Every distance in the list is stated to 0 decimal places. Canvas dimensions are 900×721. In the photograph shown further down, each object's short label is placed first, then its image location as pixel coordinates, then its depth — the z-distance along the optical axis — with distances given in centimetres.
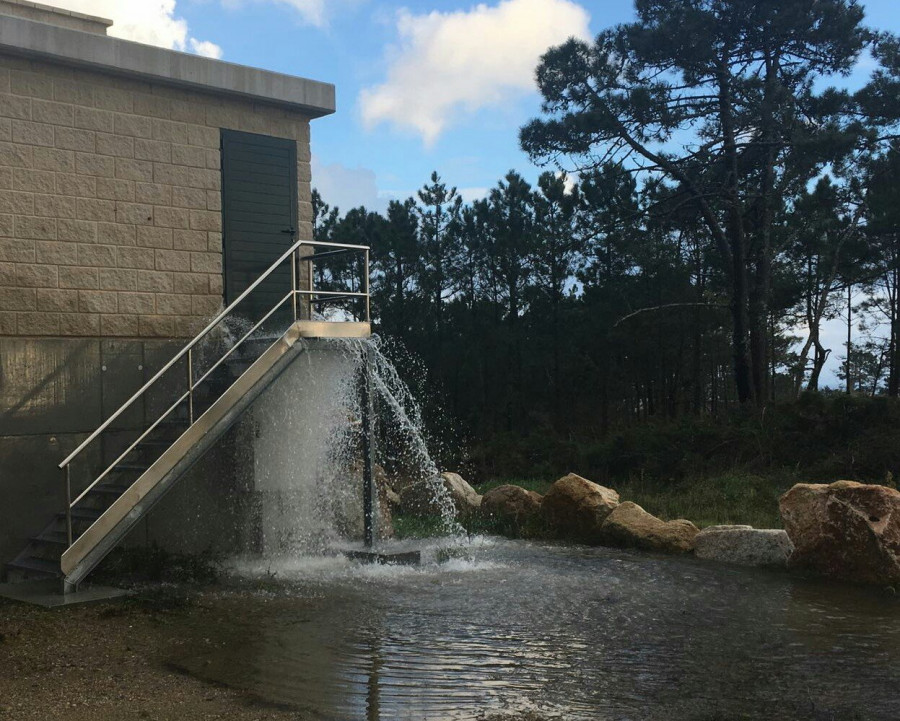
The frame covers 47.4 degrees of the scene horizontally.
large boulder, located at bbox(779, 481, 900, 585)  1073
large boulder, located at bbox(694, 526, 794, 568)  1174
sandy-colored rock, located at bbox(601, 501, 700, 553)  1269
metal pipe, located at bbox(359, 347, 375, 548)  1266
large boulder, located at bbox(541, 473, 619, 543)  1380
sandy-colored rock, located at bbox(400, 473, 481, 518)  1702
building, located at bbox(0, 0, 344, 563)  1115
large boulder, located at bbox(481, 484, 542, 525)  1505
